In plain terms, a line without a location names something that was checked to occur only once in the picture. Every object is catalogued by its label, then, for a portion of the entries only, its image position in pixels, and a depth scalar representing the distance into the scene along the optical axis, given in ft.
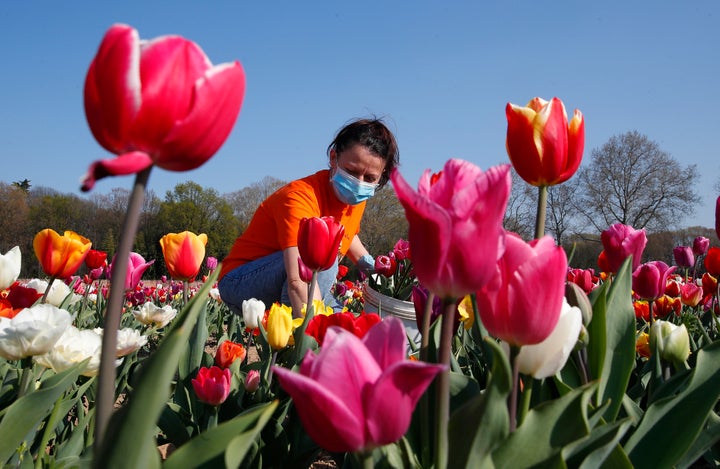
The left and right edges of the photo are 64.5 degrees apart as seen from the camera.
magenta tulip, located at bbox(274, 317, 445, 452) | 1.73
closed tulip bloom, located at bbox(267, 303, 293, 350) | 5.38
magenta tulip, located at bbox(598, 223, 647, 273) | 4.83
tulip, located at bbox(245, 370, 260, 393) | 4.69
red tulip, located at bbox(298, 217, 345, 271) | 4.89
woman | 10.23
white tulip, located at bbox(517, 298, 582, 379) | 2.51
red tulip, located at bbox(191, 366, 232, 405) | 4.09
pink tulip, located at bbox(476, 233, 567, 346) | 2.13
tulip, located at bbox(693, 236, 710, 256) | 12.09
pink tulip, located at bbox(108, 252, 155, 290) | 5.82
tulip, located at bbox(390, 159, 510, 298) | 1.92
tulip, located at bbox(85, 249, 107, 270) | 9.95
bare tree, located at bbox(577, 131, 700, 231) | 86.84
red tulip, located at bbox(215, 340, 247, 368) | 5.18
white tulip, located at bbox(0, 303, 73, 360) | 3.60
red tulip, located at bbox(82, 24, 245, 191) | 1.58
